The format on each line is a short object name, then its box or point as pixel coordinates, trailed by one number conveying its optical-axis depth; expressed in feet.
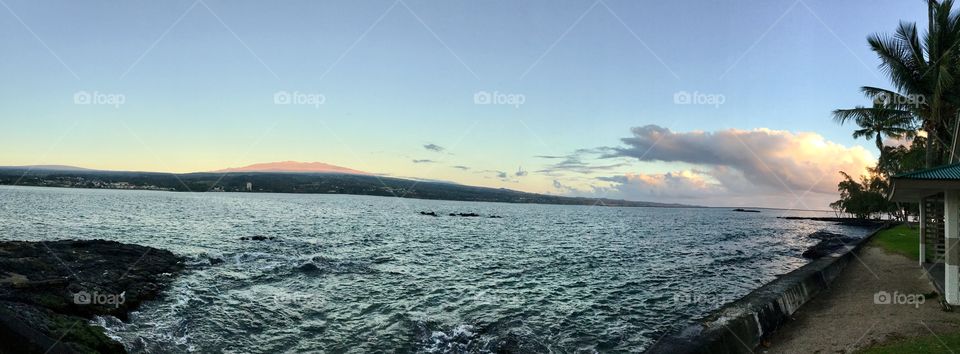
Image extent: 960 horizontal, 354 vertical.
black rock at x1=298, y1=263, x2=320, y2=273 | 86.79
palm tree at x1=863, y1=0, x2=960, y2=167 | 83.51
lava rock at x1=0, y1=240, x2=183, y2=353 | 31.89
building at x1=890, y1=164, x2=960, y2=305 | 43.55
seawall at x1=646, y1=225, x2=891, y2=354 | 39.75
